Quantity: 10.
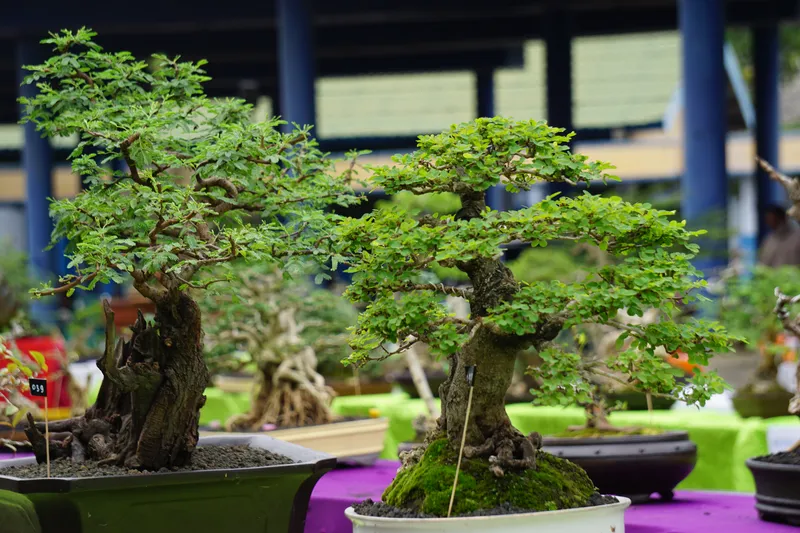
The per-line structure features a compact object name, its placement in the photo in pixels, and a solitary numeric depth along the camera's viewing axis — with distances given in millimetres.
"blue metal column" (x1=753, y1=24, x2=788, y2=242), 15945
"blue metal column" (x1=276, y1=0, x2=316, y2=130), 12281
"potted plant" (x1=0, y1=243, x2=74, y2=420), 5970
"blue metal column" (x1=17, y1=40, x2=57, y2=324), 15586
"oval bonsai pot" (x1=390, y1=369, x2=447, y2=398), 6523
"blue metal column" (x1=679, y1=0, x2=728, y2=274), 10539
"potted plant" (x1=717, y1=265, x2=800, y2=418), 5004
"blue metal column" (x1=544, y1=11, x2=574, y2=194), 14375
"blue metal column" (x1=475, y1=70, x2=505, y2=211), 18188
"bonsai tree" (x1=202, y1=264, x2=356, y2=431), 4763
